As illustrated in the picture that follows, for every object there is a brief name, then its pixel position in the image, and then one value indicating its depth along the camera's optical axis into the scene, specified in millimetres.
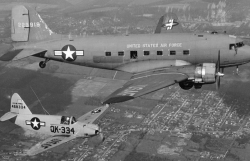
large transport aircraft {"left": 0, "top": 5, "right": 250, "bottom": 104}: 45500
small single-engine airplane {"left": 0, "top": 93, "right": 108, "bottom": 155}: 64188
